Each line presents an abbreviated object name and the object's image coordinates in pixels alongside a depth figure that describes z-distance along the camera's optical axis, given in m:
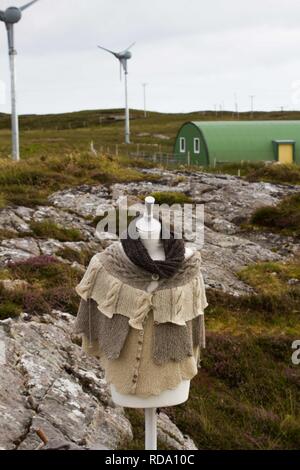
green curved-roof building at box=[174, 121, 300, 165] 40.19
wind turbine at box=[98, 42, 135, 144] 50.24
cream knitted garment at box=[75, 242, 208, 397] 5.90
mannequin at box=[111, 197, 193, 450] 5.91
